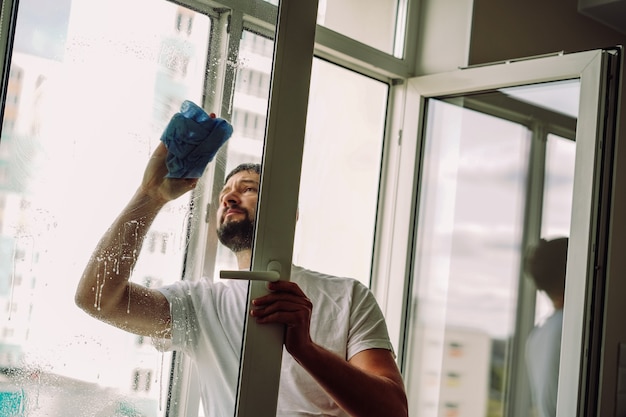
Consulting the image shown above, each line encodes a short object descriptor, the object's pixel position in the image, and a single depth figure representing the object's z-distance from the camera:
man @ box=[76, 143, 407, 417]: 1.39
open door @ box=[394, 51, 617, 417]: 2.07
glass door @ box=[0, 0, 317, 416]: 1.31
